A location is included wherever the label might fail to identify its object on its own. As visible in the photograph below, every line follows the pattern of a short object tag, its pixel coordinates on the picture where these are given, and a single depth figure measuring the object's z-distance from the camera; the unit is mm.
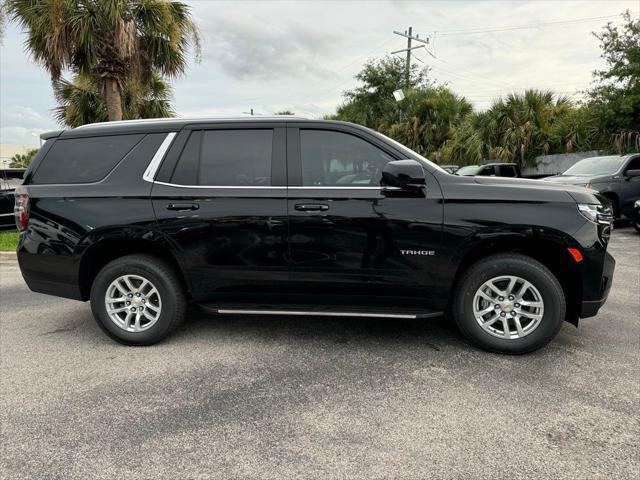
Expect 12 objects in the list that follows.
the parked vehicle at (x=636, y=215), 9466
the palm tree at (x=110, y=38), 10164
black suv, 3492
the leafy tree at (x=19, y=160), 59194
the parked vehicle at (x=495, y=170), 13102
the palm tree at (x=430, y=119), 22203
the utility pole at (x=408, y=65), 32562
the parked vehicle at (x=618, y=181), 10266
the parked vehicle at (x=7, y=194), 10219
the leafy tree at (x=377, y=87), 32562
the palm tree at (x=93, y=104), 14461
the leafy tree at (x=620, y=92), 13719
